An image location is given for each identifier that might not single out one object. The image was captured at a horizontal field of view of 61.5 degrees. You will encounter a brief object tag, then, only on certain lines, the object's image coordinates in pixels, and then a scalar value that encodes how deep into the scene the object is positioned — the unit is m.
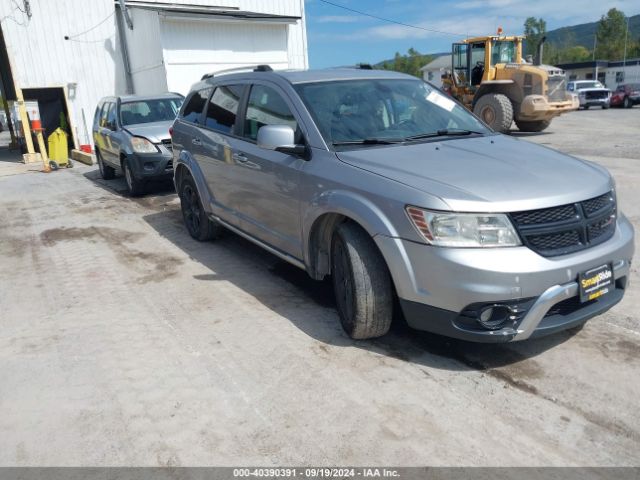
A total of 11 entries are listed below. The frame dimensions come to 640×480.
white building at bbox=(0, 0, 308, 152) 17.50
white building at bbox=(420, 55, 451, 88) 76.81
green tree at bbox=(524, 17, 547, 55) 85.21
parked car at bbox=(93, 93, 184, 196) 9.32
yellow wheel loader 15.98
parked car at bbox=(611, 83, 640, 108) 32.32
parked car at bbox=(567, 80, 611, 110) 32.72
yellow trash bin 15.46
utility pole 50.78
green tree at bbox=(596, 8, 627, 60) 75.06
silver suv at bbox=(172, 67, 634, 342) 2.95
